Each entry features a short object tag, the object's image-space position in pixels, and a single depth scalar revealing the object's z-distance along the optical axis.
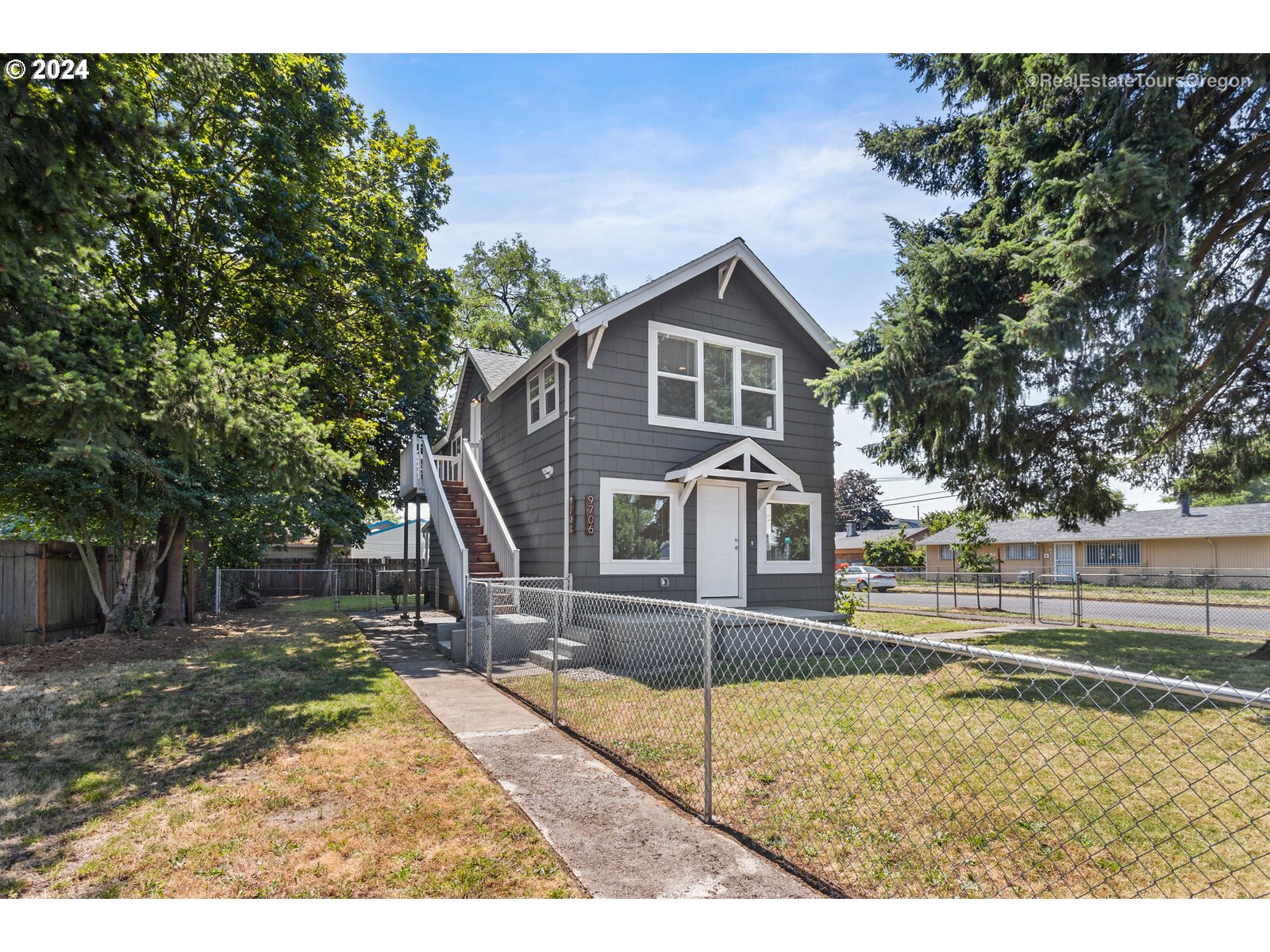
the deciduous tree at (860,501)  62.16
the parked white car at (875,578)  31.17
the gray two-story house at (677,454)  10.48
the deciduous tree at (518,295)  29.83
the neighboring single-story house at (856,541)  48.94
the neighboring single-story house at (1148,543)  29.95
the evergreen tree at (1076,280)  7.22
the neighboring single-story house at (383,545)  30.80
